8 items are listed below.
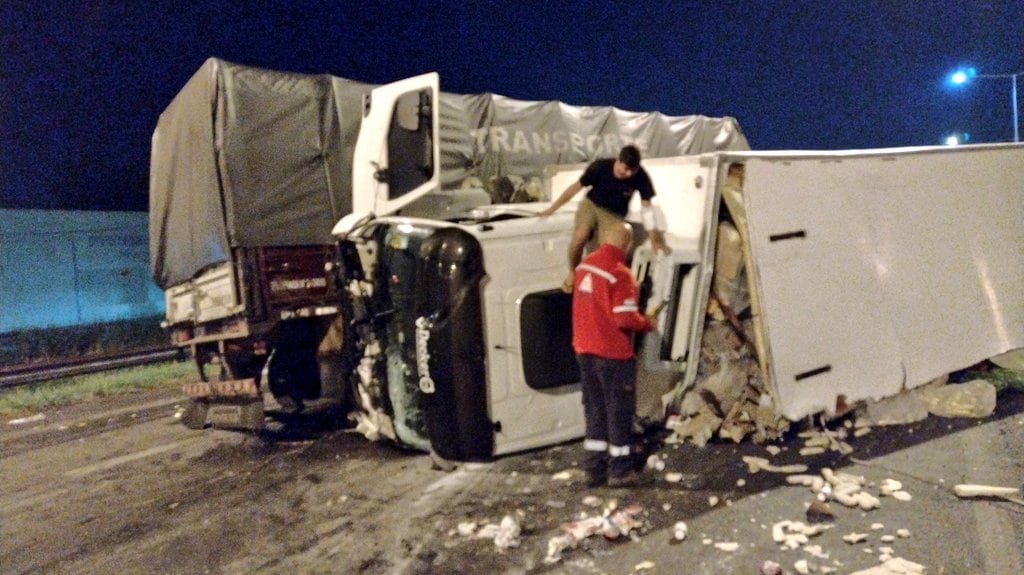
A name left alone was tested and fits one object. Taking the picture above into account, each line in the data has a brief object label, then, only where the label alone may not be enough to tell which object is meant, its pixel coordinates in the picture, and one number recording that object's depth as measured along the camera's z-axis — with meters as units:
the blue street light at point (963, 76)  21.12
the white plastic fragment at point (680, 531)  3.80
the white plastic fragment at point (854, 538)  3.60
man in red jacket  4.42
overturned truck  4.67
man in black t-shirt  4.90
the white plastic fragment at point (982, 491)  3.96
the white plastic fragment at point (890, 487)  4.13
